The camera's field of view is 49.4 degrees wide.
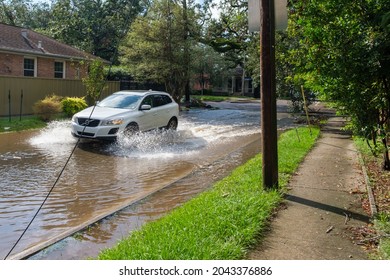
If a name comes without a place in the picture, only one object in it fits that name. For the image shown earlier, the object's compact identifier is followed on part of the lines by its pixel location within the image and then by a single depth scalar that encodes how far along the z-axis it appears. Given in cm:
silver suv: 1171
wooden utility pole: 629
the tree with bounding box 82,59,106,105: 2062
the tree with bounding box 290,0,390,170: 670
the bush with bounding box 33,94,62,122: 1761
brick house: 2177
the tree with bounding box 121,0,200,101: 2459
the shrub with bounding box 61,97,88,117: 1838
